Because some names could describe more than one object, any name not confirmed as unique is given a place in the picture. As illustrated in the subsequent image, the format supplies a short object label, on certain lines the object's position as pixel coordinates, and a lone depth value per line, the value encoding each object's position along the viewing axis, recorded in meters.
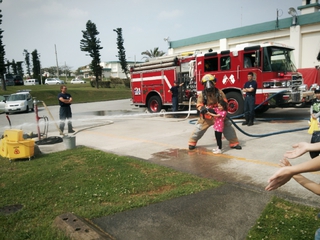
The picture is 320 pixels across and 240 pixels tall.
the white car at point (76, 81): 64.66
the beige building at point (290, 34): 18.16
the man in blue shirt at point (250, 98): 9.03
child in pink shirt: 5.91
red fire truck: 9.73
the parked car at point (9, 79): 48.77
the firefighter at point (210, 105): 6.10
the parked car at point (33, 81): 59.66
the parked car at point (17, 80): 50.00
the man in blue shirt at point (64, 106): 9.48
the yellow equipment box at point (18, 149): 5.81
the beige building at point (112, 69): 98.12
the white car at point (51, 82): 56.24
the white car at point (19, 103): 19.00
